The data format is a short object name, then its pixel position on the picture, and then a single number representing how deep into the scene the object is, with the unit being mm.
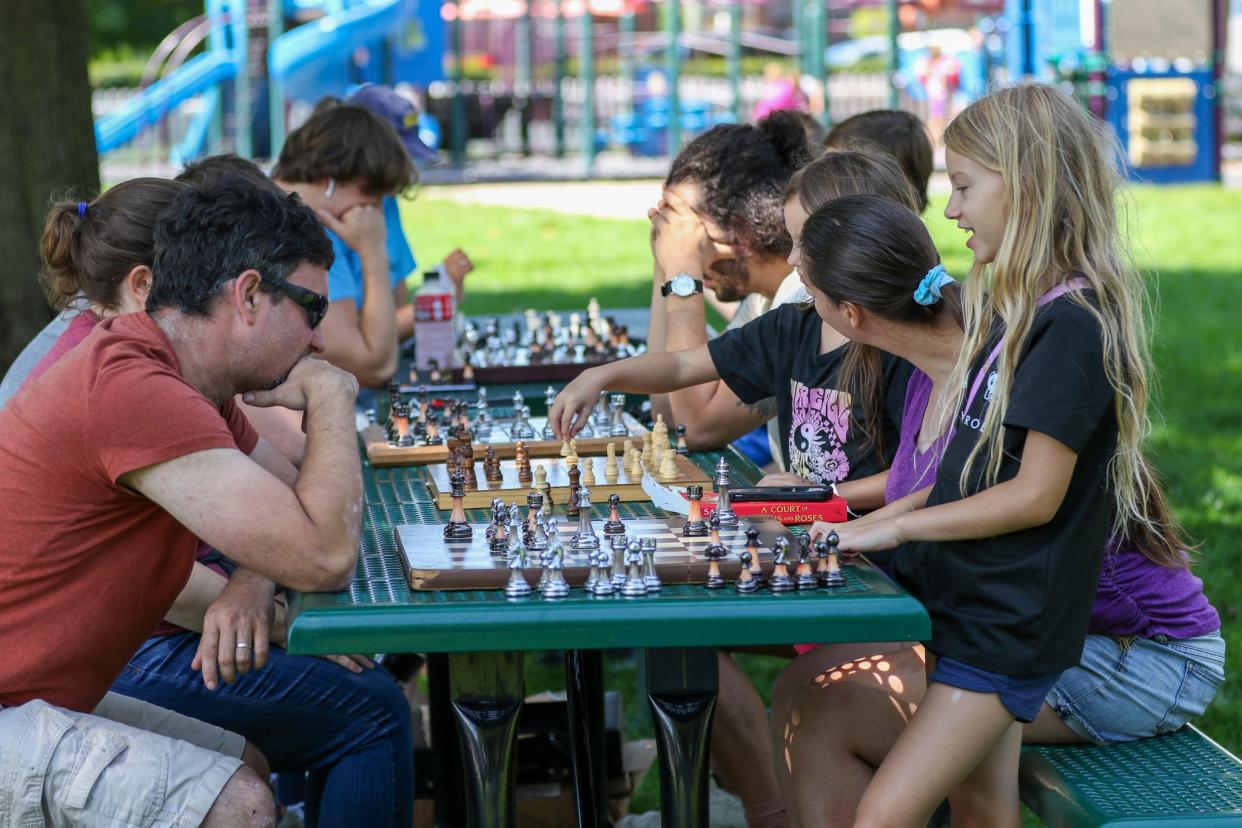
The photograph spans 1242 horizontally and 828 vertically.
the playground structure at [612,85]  19094
